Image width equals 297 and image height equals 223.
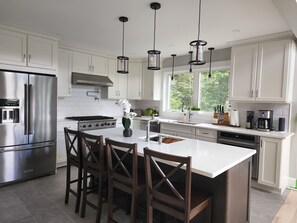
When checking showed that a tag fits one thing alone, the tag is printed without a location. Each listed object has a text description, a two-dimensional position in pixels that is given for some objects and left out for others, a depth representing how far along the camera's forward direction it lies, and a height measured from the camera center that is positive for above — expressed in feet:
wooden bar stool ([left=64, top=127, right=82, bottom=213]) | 8.09 -2.52
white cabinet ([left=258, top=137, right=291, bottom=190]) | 9.76 -2.76
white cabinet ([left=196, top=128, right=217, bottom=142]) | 11.98 -1.81
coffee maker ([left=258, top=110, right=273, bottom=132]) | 11.04 -0.74
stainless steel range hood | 14.07 +1.63
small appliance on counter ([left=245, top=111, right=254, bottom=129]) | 11.83 -0.87
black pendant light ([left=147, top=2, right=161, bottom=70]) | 7.71 +1.74
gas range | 13.77 -1.46
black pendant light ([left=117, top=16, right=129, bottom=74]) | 8.88 +1.76
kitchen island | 5.45 -1.96
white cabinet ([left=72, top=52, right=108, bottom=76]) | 14.38 +2.88
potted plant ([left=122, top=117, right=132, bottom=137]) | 8.68 -1.01
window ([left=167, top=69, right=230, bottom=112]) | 14.23 +1.13
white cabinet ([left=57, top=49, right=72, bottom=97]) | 13.58 +1.92
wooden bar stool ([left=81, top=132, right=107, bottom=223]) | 7.09 -2.47
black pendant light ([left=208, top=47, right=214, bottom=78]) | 13.44 +3.72
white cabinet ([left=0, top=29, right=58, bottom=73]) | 10.18 +2.70
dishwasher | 10.39 -1.93
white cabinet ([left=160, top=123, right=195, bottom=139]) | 13.20 -1.79
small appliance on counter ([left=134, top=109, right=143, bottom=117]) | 18.89 -0.84
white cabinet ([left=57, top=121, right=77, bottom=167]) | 12.75 -2.66
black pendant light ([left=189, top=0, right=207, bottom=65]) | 6.20 +1.66
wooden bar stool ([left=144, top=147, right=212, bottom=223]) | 4.77 -2.48
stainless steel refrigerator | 10.03 -1.35
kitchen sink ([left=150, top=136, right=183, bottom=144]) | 8.29 -1.50
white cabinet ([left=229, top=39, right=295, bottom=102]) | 10.28 +1.95
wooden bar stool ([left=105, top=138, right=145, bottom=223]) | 5.94 -2.45
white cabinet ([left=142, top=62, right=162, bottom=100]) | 17.06 +1.70
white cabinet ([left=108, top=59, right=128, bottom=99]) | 16.56 +1.73
